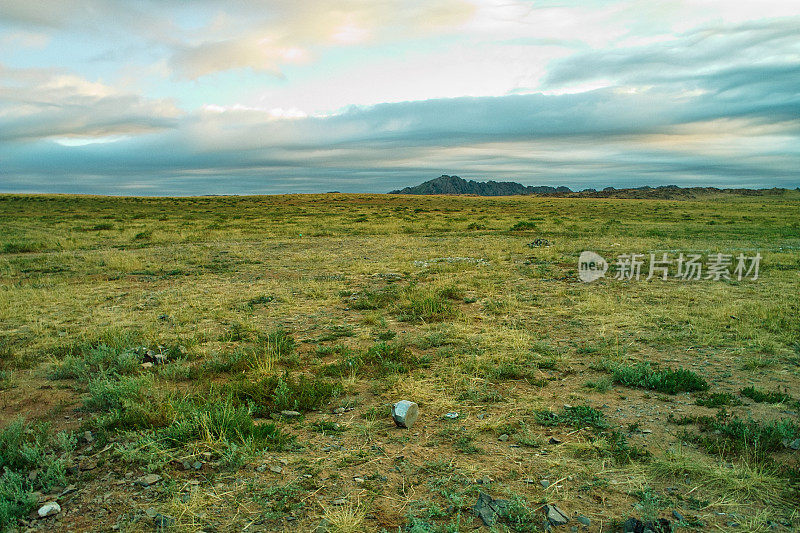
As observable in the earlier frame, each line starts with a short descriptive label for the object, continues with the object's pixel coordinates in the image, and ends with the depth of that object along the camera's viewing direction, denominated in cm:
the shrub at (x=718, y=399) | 541
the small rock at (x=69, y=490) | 379
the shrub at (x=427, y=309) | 930
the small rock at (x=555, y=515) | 345
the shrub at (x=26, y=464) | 353
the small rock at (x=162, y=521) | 341
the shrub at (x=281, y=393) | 535
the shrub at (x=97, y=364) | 626
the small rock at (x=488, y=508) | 347
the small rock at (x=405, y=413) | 489
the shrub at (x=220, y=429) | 447
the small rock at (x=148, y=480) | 389
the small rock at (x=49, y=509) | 352
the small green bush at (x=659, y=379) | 589
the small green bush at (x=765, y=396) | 549
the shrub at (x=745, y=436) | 436
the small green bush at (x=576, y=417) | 498
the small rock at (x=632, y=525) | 333
